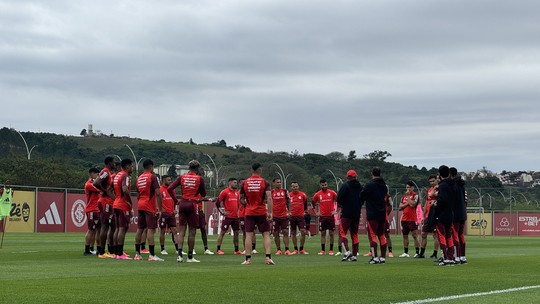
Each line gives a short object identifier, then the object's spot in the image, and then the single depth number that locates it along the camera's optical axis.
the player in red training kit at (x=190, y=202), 20.73
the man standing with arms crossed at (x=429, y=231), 22.92
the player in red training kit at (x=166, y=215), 25.90
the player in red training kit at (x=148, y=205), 20.97
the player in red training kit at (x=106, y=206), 21.89
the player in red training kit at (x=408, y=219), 25.78
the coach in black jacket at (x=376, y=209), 20.91
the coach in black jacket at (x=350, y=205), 22.72
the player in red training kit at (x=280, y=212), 27.28
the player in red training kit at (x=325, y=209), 27.64
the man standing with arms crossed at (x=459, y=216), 20.86
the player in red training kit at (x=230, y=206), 28.19
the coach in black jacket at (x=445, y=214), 20.16
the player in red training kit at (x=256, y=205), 19.75
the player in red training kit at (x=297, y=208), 28.61
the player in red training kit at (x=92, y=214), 22.75
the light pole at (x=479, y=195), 68.78
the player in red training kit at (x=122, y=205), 21.22
